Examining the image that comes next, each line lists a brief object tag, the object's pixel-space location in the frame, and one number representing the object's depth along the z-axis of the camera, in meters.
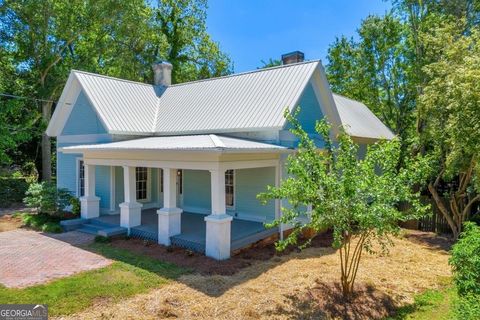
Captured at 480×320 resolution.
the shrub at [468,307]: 5.14
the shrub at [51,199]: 14.20
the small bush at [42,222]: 12.76
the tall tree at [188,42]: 29.62
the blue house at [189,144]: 10.27
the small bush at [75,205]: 14.30
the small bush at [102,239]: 11.17
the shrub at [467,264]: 6.52
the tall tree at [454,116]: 9.91
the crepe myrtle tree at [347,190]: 6.48
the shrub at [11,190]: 19.47
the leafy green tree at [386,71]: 21.78
